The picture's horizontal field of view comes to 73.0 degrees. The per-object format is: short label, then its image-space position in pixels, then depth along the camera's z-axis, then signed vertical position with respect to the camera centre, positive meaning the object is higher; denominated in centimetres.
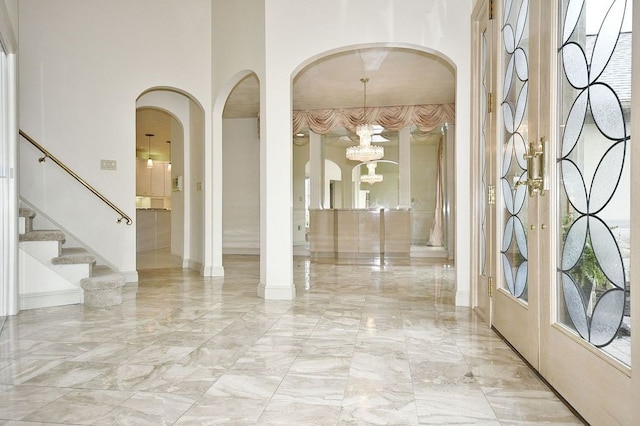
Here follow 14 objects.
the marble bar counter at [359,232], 915 -40
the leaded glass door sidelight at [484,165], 336 +40
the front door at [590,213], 160 +0
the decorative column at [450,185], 903 +57
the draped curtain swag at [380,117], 882 +202
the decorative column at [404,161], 947 +114
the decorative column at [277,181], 462 +35
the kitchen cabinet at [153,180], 1388 +114
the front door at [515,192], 247 +14
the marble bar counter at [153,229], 1059 -38
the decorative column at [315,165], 980 +111
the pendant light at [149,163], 1364 +163
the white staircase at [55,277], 413 -62
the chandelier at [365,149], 839 +128
